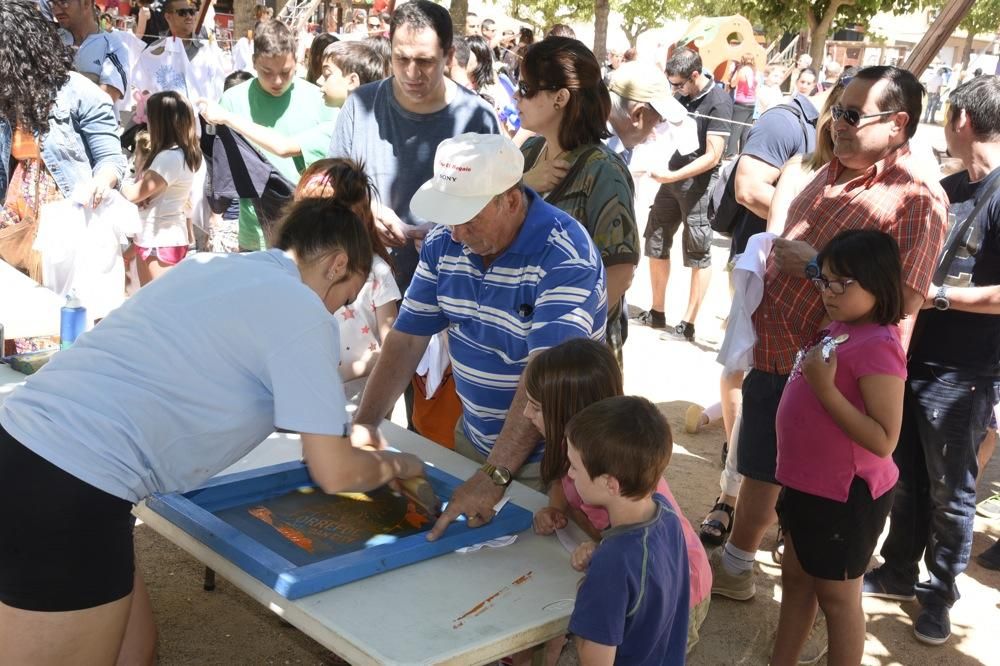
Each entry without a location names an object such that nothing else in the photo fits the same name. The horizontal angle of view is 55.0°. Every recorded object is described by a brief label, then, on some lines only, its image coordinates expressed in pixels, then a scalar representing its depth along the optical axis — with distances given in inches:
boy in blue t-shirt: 71.6
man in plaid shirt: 115.2
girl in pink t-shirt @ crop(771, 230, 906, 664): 100.7
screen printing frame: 74.4
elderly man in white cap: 95.7
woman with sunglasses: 121.6
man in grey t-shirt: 149.0
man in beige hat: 160.2
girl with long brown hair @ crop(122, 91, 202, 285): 219.1
